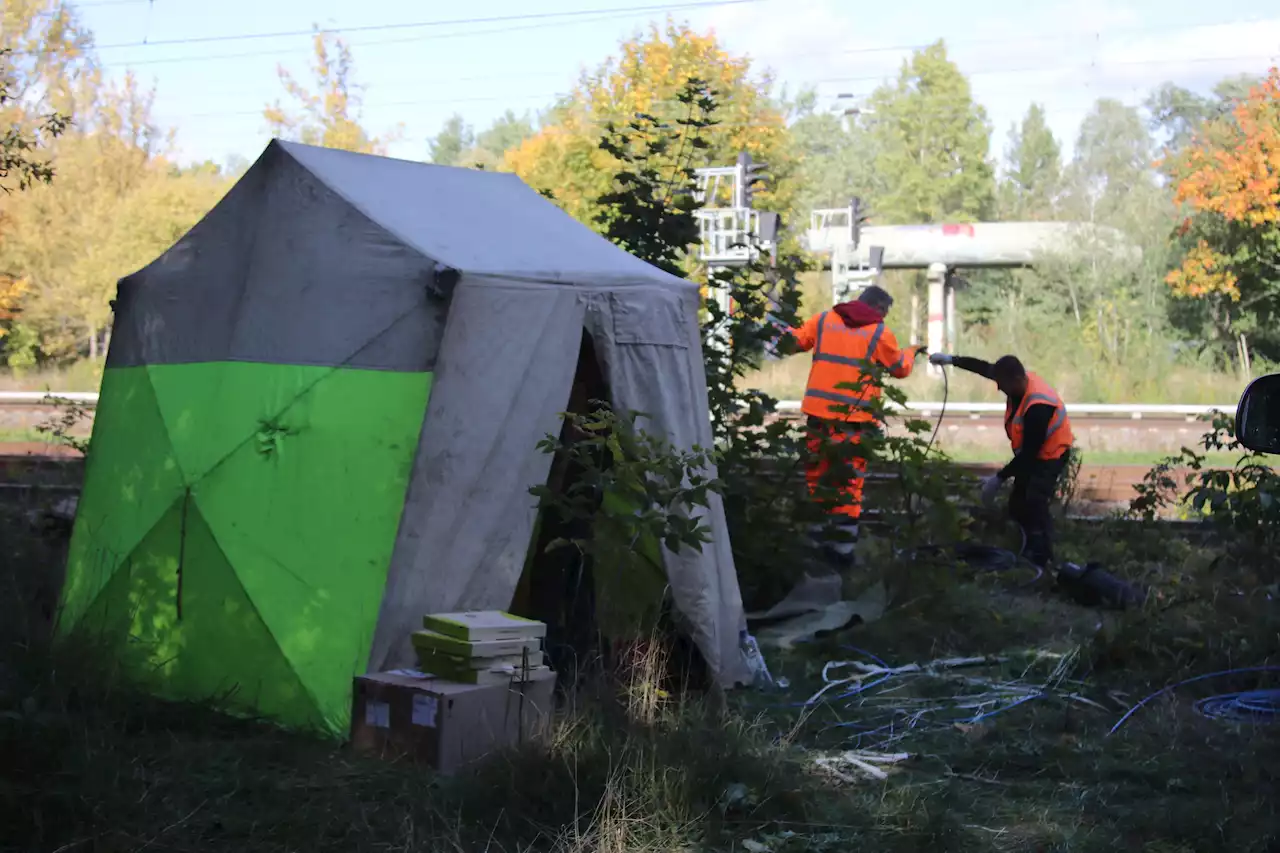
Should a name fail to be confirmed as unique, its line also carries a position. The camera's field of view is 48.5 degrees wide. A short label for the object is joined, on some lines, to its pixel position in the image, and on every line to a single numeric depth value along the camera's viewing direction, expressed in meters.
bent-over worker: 9.62
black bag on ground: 8.77
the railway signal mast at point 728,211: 22.59
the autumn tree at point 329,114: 39.22
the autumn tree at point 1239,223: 28.05
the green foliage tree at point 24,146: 7.97
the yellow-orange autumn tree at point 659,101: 31.25
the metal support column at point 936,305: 37.41
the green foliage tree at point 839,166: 80.00
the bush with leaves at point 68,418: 10.51
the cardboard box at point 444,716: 5.04
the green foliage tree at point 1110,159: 63.36
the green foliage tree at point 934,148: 69.31
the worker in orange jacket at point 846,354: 9.21
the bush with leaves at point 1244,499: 8.62
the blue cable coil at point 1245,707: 6.34
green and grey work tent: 5.61
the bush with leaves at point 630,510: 5.82
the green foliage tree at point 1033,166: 77.25
